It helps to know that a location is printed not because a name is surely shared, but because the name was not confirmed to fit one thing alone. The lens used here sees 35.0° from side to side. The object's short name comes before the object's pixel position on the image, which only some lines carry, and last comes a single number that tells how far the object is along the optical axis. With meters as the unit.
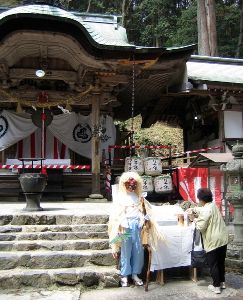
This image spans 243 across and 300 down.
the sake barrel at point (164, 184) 10.52
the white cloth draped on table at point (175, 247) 5.87
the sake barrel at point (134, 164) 10.67
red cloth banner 9.38
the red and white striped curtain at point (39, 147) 13.13
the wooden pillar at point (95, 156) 11.14
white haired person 5.53
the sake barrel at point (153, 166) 10.70
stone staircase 5.68
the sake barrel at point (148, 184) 10.48
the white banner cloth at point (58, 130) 12.67
